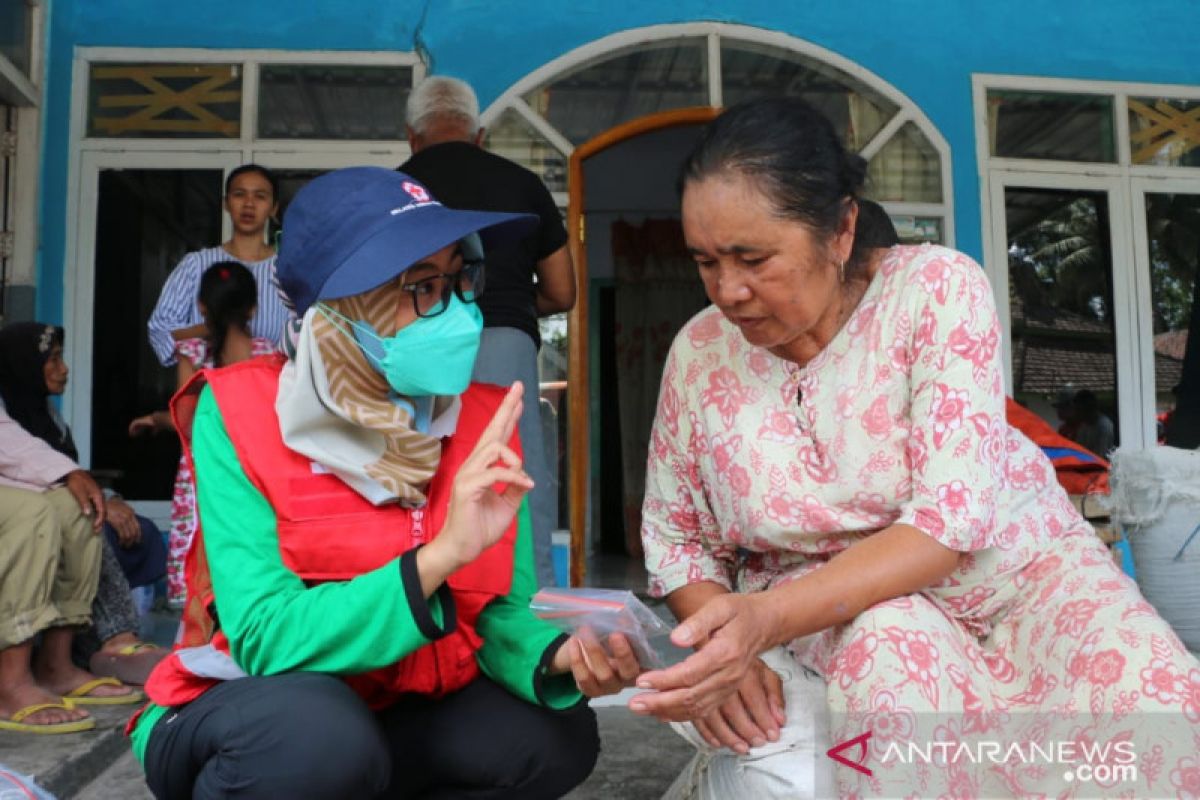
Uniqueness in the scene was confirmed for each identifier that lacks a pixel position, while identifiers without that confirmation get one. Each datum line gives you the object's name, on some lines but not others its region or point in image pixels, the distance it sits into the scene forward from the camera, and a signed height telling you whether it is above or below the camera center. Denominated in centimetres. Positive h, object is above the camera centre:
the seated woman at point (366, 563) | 146 -15
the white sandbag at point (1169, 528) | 276 -20
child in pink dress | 393 +42
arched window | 532 +178
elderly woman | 151 -13
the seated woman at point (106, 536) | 343 -26
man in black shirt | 321 +61
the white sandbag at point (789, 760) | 161 -46
